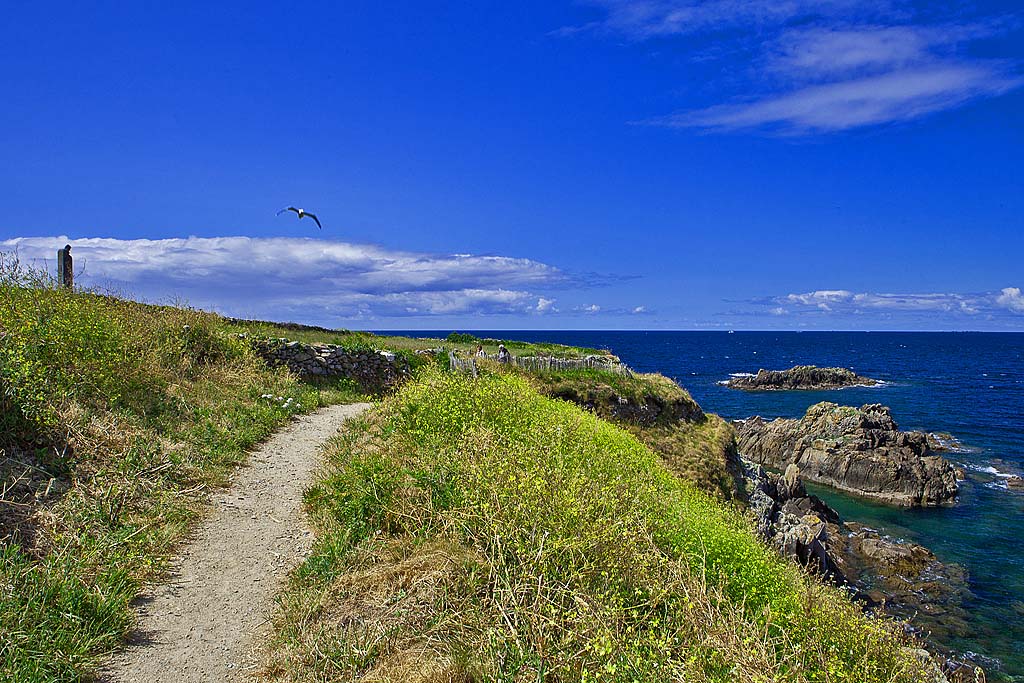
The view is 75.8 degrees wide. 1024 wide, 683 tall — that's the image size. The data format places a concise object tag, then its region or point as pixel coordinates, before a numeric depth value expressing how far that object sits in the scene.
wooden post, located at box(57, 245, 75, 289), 14.98
